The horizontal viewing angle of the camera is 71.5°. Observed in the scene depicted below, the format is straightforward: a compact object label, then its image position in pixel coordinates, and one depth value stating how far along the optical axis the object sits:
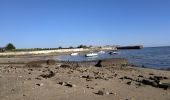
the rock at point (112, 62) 16.06
